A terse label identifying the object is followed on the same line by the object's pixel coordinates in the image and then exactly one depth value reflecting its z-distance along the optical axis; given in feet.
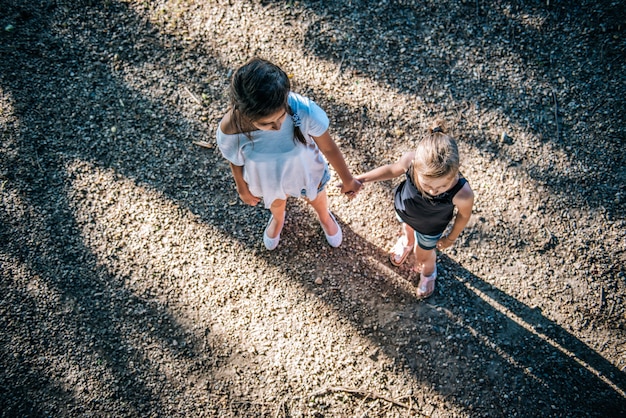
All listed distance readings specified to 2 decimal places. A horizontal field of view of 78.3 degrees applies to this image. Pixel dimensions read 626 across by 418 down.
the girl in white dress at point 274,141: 5.79
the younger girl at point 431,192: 6.28
